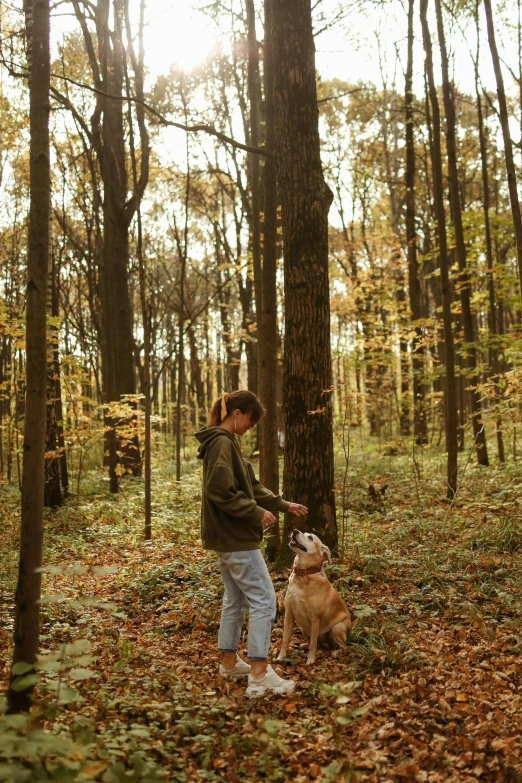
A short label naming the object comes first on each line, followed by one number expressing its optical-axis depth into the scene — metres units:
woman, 4.29
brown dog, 4.96
